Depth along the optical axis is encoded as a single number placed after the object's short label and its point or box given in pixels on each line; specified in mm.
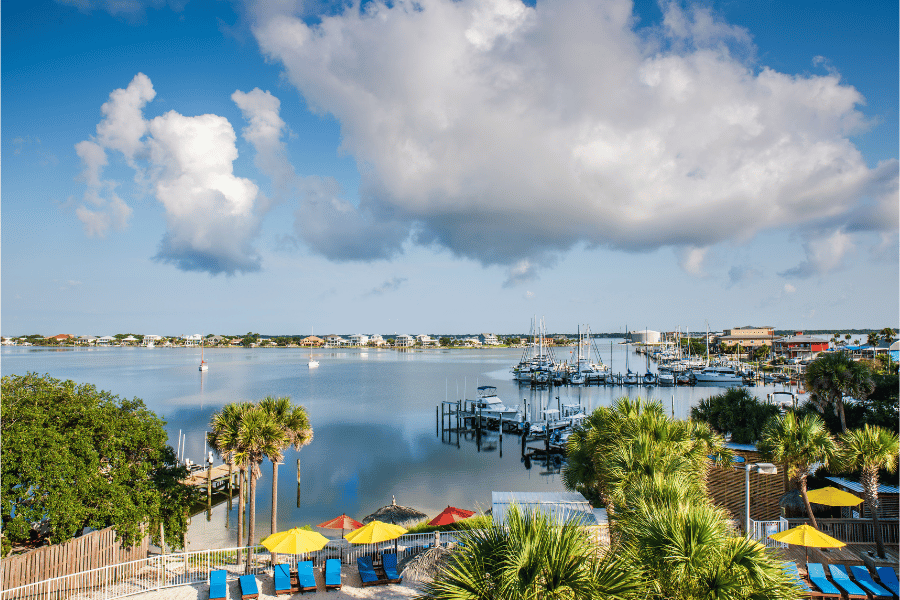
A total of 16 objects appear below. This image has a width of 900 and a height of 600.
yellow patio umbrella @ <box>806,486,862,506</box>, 17188
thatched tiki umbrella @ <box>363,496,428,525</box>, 22998
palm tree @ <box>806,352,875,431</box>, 24969
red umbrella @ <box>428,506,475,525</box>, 19067
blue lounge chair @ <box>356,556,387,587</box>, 15422
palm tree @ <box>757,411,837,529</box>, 16156
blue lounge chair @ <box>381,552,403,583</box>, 15570
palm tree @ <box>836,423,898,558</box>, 15516
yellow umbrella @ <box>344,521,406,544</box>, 15642
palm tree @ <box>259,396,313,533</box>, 19156
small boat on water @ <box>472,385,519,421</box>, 56816
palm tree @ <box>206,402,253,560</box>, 17906
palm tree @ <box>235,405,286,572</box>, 17766
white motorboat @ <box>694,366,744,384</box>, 96188
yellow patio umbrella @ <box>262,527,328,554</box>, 14664
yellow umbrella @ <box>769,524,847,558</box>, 13453
